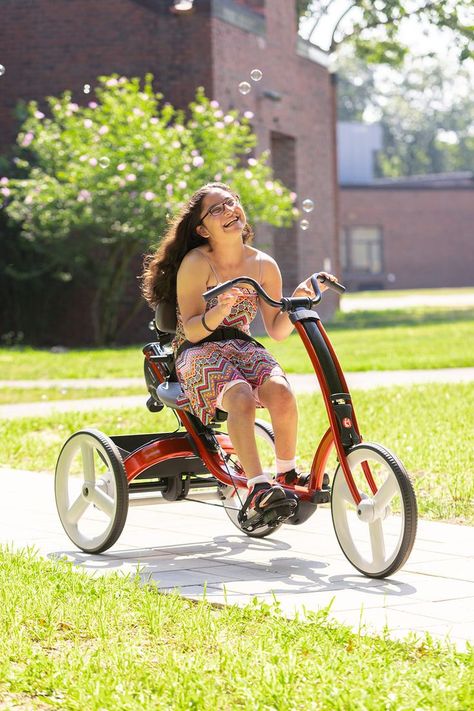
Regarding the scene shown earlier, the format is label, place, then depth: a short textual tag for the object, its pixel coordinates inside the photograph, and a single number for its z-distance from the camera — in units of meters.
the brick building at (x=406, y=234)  61.44
